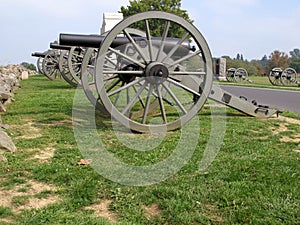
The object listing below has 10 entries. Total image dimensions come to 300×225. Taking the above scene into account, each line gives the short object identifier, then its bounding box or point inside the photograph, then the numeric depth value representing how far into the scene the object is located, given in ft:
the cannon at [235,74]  91.50
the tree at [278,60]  192.95
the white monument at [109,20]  101.71
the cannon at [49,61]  63.82
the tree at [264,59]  454.23
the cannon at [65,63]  32.55
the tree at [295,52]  491.31
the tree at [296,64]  213.25
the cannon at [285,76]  78.94
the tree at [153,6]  150.10
